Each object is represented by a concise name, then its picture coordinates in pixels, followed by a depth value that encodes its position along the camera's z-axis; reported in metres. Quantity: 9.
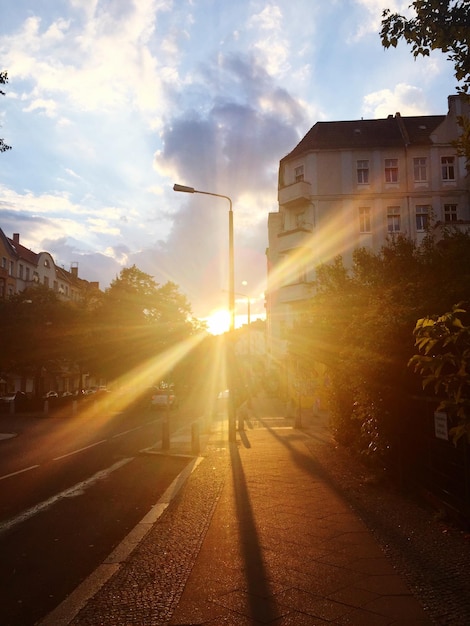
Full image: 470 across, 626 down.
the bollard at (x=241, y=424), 25.10
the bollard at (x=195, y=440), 16.47
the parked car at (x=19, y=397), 42.59
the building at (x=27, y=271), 67.22
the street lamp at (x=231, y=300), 19.73
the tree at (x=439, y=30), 5.71
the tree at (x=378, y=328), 8.80
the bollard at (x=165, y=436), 17.11
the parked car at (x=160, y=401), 43.77
